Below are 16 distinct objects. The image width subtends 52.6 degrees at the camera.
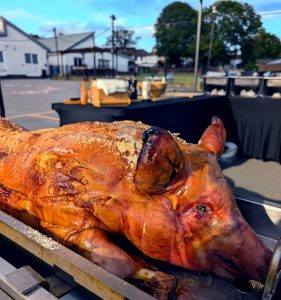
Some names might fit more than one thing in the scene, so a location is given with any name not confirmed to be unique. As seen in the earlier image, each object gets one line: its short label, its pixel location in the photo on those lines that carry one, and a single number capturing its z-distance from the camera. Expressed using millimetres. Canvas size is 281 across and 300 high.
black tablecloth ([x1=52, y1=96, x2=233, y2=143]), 3486
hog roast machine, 1070
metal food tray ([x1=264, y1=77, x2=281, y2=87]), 5359
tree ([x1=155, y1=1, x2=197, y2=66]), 44125
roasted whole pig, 1229
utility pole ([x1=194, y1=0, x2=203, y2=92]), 12411
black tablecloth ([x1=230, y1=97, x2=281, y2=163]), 4910
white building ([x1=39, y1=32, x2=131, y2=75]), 38941
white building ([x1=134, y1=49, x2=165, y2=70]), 47556
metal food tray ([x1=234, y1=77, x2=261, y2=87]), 5750
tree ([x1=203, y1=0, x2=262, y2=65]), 40344
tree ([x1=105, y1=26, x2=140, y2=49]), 57562
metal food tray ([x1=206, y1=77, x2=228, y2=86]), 6057
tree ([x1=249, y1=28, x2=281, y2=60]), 41281
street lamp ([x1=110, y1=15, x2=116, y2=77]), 28500
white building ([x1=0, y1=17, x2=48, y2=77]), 33844
